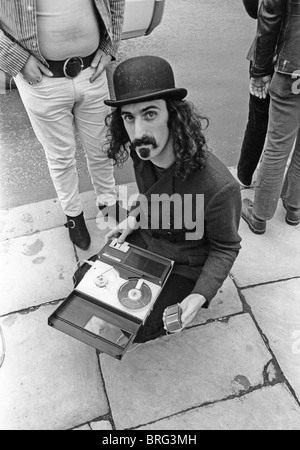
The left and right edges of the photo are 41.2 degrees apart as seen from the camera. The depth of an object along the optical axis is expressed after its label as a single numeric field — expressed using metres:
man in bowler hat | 1.62
